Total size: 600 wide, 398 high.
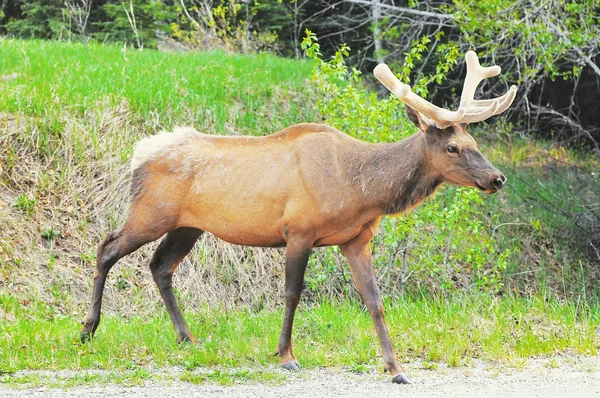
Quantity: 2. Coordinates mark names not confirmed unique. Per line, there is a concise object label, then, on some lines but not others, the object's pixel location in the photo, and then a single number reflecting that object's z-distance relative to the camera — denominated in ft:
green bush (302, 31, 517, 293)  34.04
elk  23.02
